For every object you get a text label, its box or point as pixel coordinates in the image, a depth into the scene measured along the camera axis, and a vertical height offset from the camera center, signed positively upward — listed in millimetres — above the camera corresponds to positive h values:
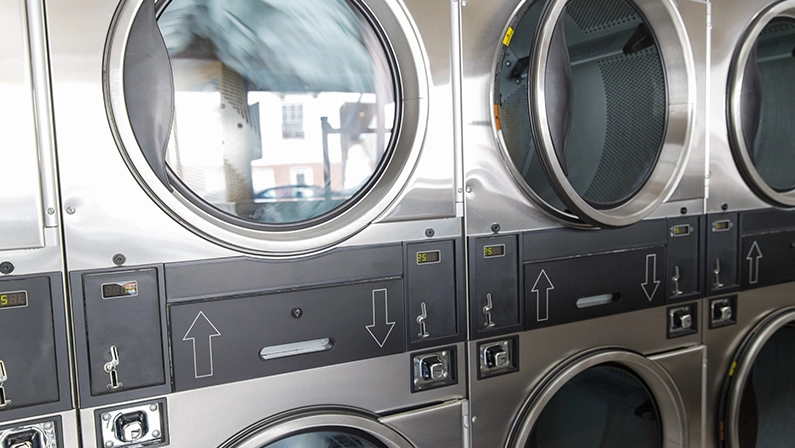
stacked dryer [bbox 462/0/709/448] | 1615 -144
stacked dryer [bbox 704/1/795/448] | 2076 -221
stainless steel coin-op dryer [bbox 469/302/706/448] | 1703 -680
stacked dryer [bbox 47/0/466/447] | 1233 -82
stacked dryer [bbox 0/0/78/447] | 1147 -126
